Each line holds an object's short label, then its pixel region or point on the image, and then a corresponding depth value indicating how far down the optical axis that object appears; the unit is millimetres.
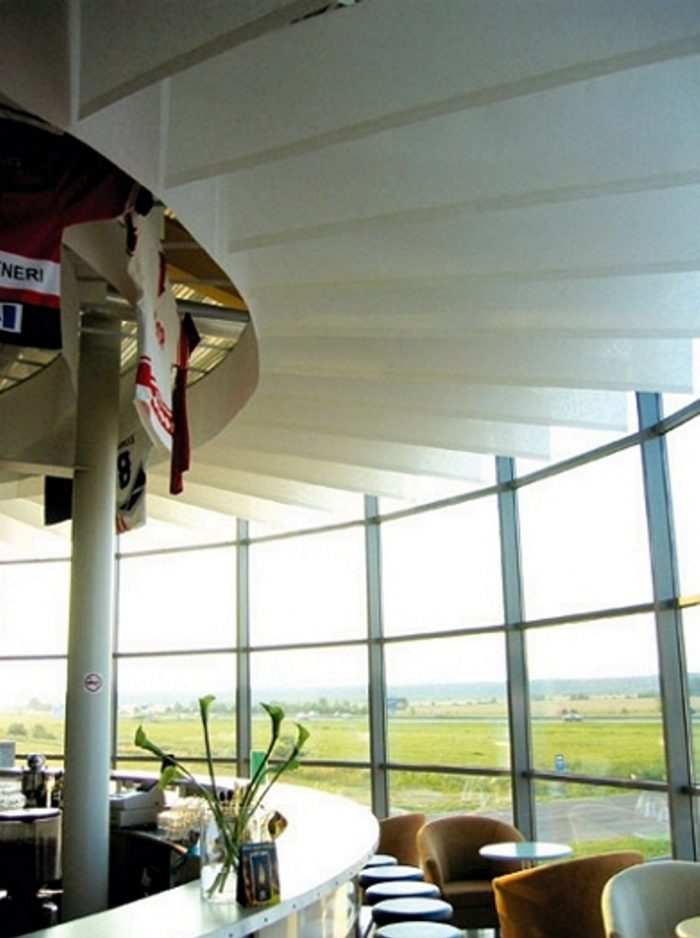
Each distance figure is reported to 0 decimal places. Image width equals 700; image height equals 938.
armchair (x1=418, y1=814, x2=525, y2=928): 6578
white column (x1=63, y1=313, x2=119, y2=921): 5680
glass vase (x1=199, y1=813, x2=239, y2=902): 3074
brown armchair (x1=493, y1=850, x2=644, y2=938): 5383
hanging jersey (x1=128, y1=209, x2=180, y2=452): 4113
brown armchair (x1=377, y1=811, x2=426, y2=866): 7863
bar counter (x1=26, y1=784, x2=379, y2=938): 2760
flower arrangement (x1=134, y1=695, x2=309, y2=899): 3115
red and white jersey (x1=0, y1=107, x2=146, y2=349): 3729
